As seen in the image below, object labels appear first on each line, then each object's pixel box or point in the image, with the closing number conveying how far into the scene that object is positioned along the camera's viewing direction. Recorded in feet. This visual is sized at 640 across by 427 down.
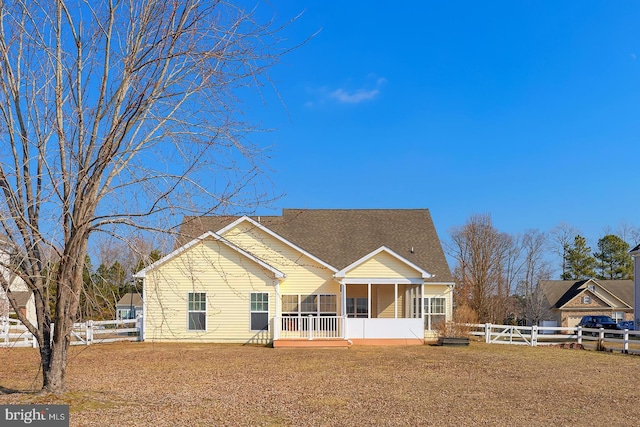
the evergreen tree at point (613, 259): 212.23
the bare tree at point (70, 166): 26.55
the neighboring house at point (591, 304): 168.35
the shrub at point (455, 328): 80.48
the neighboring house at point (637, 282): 120.47
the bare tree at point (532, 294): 171.12
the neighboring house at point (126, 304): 177.58
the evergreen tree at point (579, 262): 213.66
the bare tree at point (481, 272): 136.15
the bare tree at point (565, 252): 218.79
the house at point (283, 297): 75.56
